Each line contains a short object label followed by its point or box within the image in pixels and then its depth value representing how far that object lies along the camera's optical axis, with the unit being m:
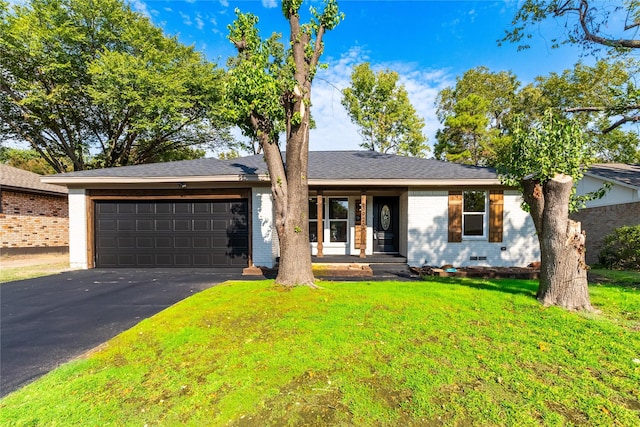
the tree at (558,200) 4.05
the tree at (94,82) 13.68
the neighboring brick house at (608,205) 9.63
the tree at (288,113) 5.05
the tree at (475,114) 19.23
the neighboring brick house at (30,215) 11.03
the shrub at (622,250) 8.09
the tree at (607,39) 8.25
